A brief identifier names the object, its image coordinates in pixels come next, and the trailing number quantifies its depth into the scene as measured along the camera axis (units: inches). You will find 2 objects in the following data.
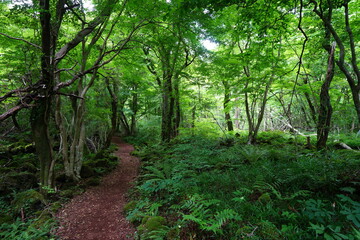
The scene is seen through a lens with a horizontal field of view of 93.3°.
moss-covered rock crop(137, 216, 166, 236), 134.3
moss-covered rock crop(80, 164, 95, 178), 305.4
